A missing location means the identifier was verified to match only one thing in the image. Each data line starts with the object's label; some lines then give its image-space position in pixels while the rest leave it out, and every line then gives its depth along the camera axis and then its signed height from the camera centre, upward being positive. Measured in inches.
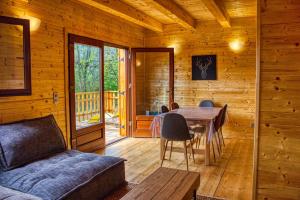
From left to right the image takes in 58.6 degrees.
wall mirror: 123.4 +15.8
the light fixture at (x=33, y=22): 136.3 +35.0
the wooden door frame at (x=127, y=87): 236.9 +1.8
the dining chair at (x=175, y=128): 144.6 -21.1
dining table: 153.3 -19.1
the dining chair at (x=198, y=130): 178.9 -27.2
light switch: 152.8 -4.5
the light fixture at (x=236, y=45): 225.5 +37.6
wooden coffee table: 81.4 -31.9
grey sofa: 92.4 -31.2
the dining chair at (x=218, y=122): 159.5 -20.3
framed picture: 234.7 +19.8
